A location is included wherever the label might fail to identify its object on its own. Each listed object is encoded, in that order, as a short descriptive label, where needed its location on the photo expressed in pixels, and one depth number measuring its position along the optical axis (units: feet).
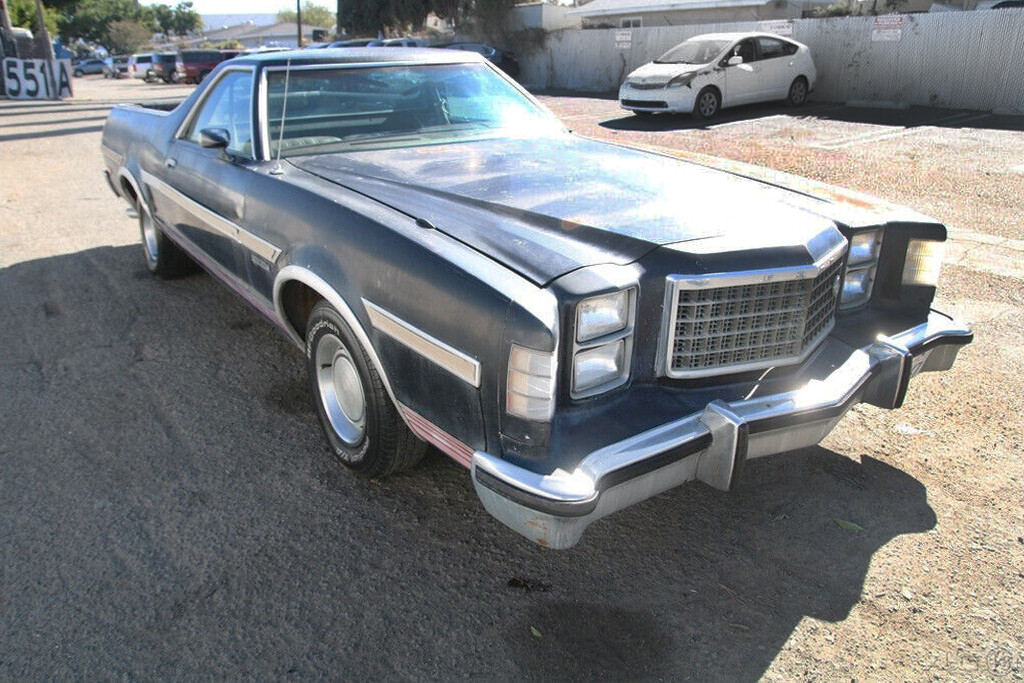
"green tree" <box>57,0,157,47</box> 247.70
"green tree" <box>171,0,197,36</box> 314.35
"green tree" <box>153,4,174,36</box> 310.24
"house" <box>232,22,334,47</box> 244.87
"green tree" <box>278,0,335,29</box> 280.92
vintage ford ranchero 7.37
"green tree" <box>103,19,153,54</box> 240.12
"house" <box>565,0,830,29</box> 90.07
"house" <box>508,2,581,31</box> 98.94
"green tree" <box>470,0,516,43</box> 96.84
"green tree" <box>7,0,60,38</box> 118.83
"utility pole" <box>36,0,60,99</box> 74.38
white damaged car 44.47
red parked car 111.86
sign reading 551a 72.43
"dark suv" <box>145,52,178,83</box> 115.24
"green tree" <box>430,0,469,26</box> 108.68
